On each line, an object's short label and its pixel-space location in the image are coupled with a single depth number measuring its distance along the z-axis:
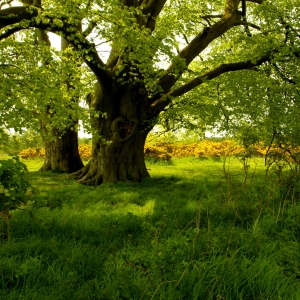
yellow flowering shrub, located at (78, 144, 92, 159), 21.90
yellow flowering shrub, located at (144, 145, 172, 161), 20.00
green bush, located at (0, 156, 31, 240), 3.06
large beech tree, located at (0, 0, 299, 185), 8.20
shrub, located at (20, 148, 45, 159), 22.02
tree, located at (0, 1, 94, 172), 5.69
